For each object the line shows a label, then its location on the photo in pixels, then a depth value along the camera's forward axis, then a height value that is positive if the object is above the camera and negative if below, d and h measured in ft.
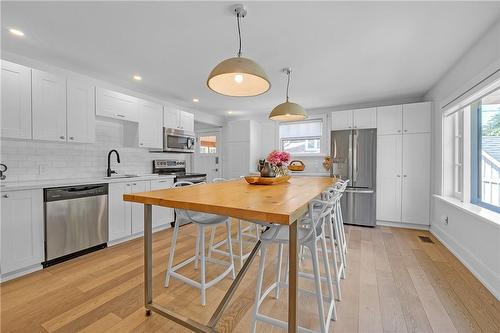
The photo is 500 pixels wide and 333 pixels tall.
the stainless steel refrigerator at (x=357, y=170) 13.01 -0.30
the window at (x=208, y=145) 20.25 +1.87
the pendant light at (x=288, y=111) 9.00 +2.22
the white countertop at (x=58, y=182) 7.15 -0.67
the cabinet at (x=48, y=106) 8.15 +2.26
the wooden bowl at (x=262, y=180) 7.39 -0.51
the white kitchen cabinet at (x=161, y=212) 11.71 -2.62
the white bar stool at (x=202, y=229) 5.75 -1.86
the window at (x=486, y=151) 7.63 +0.54
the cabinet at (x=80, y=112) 9.17 +2.29
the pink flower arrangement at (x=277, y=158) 8.38 +0.27
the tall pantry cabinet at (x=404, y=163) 12.35 +0.14
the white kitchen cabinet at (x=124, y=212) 9.80 -2.23
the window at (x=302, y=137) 16.89 +2.25
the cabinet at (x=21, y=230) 6.89 -2.14
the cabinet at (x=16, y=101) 7.43 +2.22
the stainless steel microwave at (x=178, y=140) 13.34 +1.58
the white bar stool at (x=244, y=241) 8.05 -3.56
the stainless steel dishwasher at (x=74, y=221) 7.86 -2.16
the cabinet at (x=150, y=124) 11.96 +2.31
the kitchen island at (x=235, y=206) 3.58 -0.71
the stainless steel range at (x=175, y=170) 13.20 -0.33
